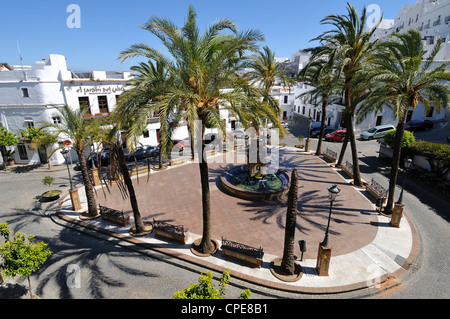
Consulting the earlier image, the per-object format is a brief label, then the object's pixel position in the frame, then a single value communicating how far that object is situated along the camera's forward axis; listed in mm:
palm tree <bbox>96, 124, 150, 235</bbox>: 11602
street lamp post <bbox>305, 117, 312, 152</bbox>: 27694
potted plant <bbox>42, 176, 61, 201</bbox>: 17300
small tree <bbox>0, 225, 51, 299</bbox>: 7953
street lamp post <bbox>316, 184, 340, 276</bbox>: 9570
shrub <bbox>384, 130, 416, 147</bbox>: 21141
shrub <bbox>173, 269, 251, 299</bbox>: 5980
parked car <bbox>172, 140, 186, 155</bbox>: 28672
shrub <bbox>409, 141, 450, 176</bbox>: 18016
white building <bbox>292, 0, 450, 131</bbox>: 35500
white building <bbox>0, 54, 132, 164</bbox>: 23312
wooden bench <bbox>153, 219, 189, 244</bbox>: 12094
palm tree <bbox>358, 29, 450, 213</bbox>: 11992
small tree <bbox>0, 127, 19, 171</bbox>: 22844
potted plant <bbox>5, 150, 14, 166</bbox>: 24947
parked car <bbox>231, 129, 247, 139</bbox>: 34966
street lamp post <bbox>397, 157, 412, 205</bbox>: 13727
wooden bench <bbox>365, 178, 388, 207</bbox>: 14781
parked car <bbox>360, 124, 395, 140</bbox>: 31828
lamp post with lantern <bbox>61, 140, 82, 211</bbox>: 15453
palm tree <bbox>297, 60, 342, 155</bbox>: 19508
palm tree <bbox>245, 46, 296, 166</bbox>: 19344
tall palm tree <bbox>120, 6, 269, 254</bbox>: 8750
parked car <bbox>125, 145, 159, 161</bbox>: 26736
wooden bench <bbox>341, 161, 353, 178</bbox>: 20177
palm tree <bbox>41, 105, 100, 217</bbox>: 13617
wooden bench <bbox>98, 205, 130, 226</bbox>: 13727
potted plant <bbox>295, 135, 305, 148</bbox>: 29716
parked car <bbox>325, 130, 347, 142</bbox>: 32344
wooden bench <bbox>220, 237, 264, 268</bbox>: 10328
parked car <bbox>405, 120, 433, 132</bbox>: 32531
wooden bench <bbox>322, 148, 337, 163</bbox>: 23841
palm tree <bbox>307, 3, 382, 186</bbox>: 15531
